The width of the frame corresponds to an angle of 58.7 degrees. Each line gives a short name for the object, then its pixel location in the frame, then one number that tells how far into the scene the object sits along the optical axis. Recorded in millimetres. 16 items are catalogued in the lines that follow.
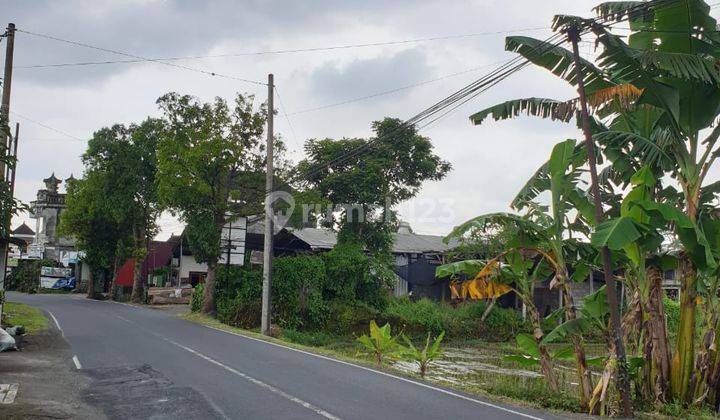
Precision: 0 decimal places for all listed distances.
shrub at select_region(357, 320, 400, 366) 17656
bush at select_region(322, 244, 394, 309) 34531
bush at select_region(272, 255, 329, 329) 32281
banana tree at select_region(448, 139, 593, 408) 11562
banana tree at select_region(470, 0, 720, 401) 10852
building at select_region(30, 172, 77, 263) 70875
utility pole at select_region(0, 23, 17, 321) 17766
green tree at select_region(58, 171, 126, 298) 43281
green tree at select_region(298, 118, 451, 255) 34688
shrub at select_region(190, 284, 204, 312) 32688
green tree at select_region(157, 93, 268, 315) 29094
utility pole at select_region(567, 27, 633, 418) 10609
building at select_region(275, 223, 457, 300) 39688
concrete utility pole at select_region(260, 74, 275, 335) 24734
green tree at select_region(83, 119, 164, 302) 42188
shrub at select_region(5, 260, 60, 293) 61184
